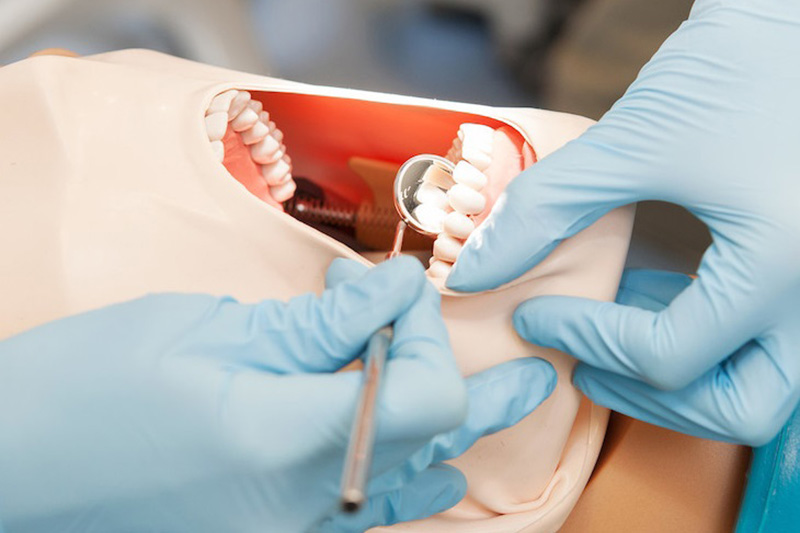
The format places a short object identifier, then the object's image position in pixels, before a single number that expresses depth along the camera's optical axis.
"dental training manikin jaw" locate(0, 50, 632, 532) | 0.28
